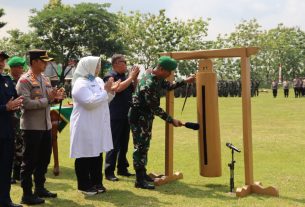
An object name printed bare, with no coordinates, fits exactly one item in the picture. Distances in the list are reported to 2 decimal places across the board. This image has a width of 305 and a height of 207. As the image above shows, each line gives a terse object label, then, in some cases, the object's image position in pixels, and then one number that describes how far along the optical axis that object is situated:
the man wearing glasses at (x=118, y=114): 7.66
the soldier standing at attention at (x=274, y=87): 38.78
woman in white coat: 6.31
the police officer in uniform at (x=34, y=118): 5.95
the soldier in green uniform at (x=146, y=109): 6.68
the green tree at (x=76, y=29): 48.06
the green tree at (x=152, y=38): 52.34
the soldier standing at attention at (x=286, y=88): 38.28
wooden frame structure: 6.43
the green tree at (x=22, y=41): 47.66
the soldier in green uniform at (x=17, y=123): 7.37
